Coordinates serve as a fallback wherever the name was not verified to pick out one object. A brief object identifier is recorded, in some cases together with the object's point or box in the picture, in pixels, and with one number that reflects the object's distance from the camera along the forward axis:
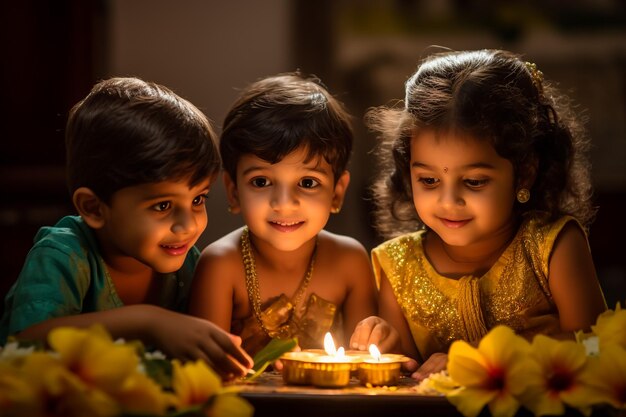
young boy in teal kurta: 2.22
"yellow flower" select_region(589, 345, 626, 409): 2.05
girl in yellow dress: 2.29
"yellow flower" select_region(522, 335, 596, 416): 2.05
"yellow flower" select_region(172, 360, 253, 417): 2.01
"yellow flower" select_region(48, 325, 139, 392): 1.98
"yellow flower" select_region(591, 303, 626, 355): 2.09
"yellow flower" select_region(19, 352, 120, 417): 1.96
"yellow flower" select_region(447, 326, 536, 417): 2.05
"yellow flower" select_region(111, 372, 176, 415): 1.98
